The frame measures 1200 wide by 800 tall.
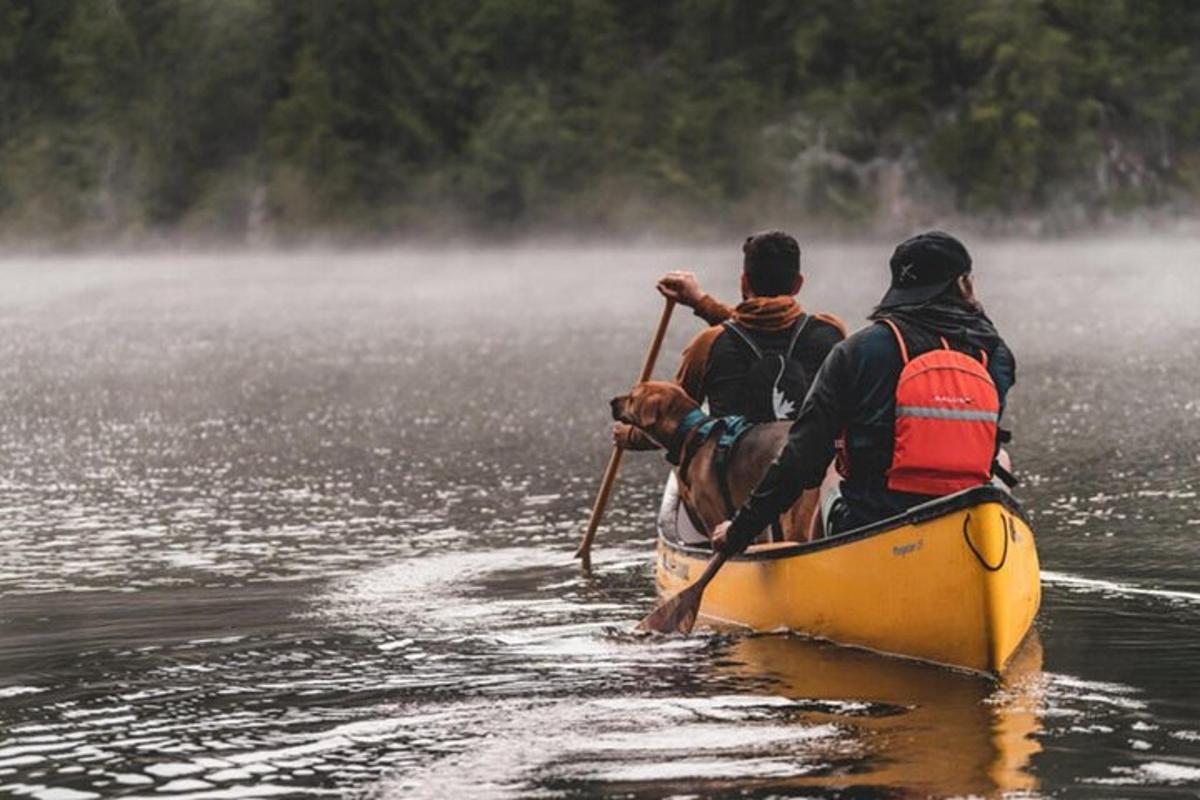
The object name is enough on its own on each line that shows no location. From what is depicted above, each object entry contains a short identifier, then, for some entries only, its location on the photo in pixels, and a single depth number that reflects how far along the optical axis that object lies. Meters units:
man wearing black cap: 18.22
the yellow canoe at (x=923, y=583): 17.61
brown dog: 21.44
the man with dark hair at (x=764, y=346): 21.67
